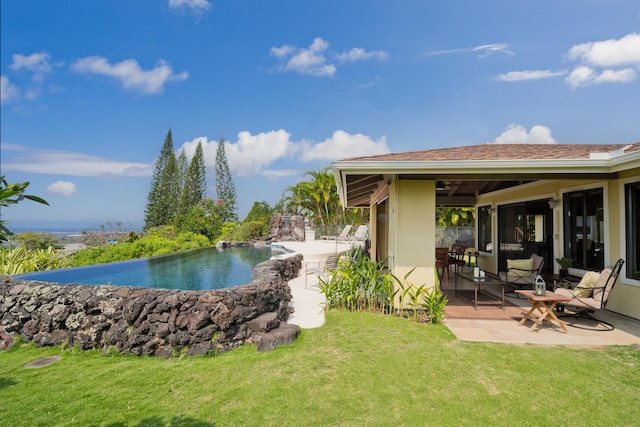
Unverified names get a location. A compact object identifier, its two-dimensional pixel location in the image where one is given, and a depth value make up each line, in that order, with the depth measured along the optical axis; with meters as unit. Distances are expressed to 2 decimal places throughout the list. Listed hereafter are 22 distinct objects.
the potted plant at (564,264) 8.16
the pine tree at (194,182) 43.31
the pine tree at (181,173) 43.06
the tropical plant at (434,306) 6.36
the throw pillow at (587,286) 6.31
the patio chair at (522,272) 7.70
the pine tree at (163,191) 42.31
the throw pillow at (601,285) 6.11
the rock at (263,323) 5.86
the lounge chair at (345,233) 24.77
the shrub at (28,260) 11.28
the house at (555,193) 6.30
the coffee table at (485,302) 7.32
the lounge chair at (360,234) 23.03
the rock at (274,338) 5.49
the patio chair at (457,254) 11.67
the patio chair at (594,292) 6.07
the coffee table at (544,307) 6.01
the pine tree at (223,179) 47.34
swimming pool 11.52
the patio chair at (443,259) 10.64
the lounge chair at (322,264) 10.56
